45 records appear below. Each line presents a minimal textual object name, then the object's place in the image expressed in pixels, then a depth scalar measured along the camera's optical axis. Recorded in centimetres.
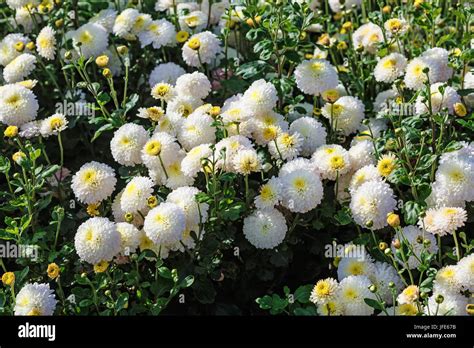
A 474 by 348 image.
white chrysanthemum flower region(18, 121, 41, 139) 307
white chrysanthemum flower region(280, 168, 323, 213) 273
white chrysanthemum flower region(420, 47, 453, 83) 307
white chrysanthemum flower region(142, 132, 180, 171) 286
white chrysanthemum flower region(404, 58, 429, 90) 303
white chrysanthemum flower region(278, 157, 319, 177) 281
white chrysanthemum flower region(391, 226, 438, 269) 262
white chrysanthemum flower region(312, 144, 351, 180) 282
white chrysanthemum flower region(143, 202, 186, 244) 261
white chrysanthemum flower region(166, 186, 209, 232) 270
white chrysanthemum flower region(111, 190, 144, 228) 278
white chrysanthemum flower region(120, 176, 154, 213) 274
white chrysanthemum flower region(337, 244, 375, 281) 266
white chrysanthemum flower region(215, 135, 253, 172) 277
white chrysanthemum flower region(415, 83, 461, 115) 293
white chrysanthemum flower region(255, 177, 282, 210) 275
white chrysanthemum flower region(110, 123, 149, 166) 290
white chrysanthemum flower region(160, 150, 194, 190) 284
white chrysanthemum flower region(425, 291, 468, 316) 245
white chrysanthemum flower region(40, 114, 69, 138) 301
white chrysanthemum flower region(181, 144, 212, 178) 278
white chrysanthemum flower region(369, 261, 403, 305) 261
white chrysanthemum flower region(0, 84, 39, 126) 309
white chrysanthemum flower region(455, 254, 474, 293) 247
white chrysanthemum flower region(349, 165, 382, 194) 278
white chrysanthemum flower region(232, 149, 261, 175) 274
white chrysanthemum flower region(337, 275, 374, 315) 252
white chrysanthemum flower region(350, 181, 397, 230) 267
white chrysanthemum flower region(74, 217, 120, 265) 262
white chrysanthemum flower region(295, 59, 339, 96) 307
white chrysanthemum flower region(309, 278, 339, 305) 254
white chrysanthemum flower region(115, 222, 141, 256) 267
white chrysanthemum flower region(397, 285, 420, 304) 244
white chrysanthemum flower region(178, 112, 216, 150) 293
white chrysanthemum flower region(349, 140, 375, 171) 289
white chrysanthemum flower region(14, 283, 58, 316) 252
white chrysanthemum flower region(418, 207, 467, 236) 256
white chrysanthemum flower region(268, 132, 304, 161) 291
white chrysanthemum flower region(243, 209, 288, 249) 271
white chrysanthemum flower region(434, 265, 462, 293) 250
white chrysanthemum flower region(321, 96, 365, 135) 310
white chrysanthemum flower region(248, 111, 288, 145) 292
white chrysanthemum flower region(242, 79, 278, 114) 295
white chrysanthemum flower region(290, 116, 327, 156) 298
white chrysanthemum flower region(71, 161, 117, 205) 281
